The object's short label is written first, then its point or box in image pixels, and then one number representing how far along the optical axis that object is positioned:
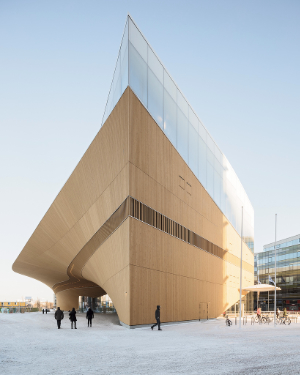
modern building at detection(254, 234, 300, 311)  73.12
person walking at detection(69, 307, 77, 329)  20.19
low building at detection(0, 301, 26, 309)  155.86
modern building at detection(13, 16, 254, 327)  20.83
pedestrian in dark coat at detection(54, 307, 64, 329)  20.38
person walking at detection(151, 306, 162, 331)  18.64
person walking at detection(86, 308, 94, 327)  21.60
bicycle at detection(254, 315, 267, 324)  29.55
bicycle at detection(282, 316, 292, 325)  28.93
